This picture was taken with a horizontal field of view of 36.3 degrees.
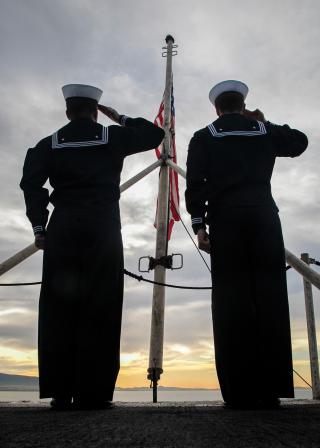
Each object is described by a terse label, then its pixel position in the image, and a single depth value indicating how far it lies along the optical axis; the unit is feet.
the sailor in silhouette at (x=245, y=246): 9.19
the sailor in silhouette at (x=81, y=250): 9.45
